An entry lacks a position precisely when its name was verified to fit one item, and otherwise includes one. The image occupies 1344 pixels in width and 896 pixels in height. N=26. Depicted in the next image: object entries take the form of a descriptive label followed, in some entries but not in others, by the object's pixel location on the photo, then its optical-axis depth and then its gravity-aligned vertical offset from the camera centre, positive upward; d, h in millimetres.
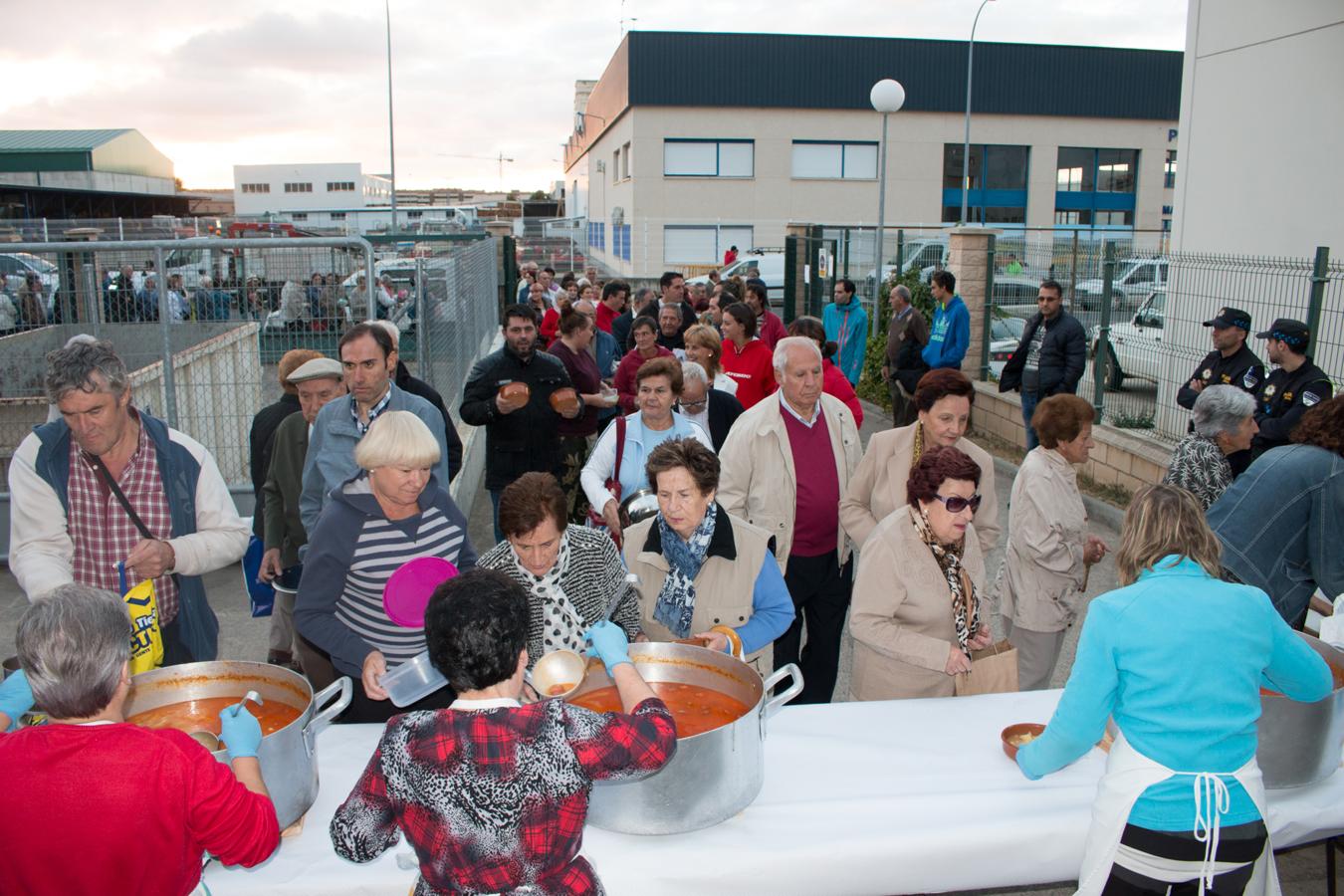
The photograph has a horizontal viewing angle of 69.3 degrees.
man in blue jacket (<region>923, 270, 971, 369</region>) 9445 -393
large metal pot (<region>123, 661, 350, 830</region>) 2219 -1078
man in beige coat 4301 -892
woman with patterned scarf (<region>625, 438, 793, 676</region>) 3359 -973
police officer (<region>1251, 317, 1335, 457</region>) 5762 -557
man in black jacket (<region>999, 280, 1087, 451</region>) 8570 -508
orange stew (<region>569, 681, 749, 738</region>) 2525 -1115
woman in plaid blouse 1662 -837
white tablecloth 2273 -1334
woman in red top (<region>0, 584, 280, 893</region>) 1727 -899
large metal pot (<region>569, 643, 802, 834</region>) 2219 -1159
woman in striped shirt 3082 -864
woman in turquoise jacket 2188 -972
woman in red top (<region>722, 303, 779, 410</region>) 7258 -547
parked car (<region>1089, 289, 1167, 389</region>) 9523 -636
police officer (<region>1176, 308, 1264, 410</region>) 6422 -442
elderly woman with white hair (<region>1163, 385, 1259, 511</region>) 4367 -671
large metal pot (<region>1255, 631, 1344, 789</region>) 2516 -1170
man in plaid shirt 3145 -744
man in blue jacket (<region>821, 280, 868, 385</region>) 11266 -524
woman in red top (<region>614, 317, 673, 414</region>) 6996 -519
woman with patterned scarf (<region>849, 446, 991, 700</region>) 3186 -1005
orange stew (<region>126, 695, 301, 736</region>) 2551 -1142
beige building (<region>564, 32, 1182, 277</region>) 34281 +5555
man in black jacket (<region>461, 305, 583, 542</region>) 5824 -730
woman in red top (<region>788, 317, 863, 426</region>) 5914 -600
